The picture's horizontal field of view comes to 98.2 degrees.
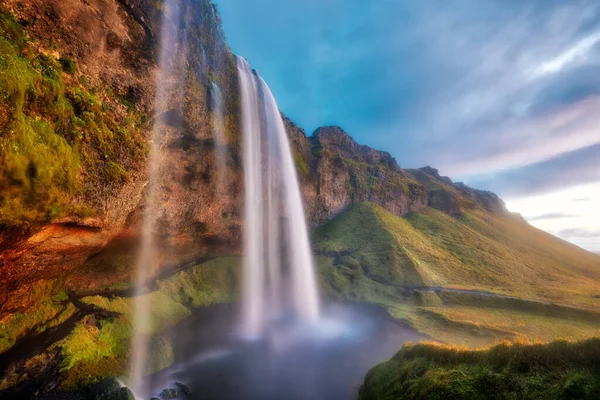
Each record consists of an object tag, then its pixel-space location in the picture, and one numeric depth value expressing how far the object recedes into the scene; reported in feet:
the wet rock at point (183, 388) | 46.47
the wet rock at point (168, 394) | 44.09
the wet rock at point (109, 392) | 38.99
